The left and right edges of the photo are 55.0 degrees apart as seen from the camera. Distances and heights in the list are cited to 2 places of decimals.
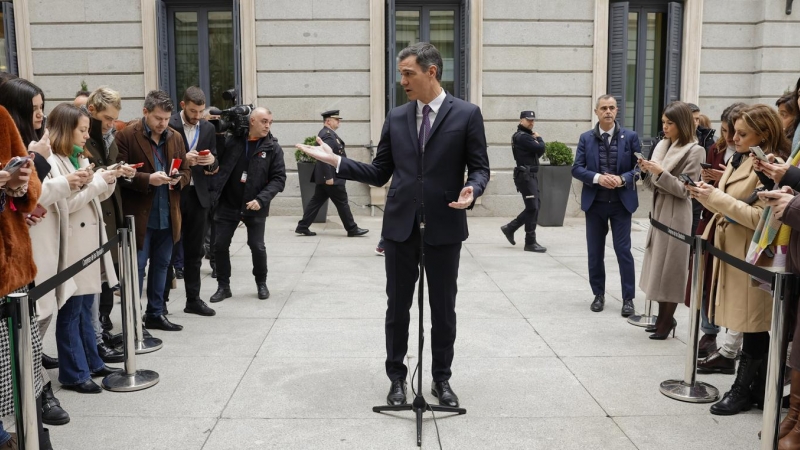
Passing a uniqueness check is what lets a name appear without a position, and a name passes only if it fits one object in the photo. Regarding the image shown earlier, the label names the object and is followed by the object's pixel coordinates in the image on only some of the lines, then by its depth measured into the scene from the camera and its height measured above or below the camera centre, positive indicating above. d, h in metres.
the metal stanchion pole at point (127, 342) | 5.16 -1.62
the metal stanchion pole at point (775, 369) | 3.72 -1.29
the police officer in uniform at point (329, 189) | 11.52 -1.36
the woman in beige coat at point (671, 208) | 6.14 -0.88
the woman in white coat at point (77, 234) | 4.90 -0.87
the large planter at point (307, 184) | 12.94 -1.41
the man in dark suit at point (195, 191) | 6.93 -0.82
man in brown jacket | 6.23 -0.74
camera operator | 7.60 -0.84
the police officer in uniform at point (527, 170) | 10.64 -0.99
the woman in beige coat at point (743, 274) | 4.63 -1.08
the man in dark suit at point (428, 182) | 4.57 -0.49
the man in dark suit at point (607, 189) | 7.13 -0.82
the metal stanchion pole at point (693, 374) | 4.91 -1.77
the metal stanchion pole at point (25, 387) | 3.44 -1.30
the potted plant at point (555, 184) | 12.73 -1.39
